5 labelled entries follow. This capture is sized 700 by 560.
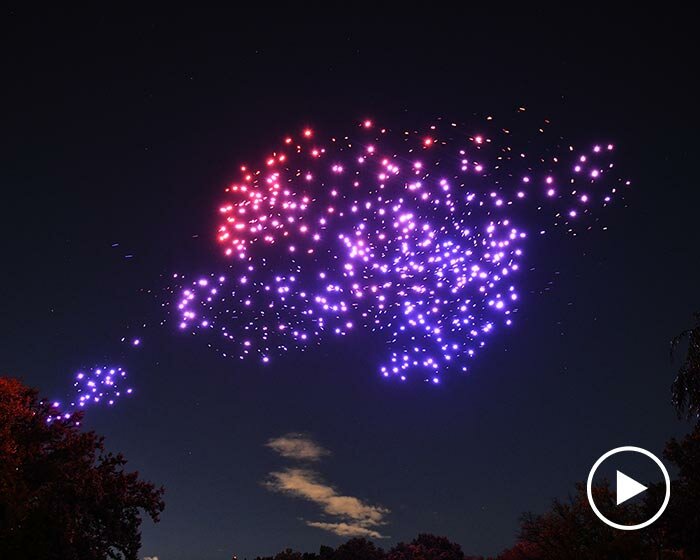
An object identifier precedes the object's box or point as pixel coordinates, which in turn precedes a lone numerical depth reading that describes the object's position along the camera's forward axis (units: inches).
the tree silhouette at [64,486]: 808.3
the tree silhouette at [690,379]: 638.5
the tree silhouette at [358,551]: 2506.2
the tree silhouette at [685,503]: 1143.6
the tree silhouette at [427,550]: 2559.1
